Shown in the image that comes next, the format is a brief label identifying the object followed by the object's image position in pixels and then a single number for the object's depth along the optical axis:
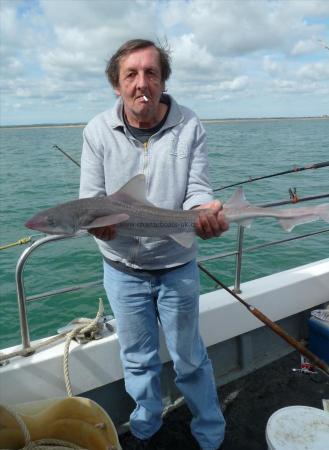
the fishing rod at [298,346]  2.82
